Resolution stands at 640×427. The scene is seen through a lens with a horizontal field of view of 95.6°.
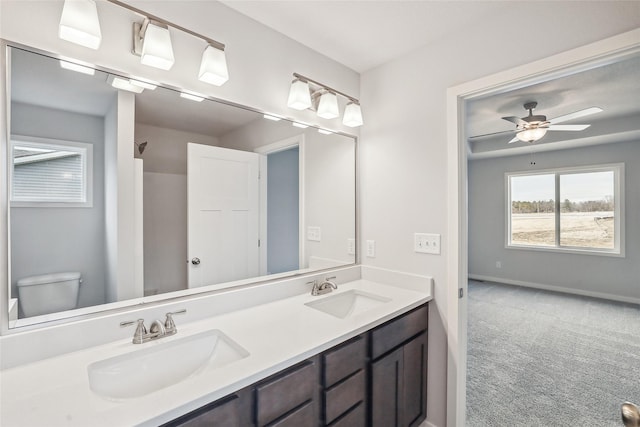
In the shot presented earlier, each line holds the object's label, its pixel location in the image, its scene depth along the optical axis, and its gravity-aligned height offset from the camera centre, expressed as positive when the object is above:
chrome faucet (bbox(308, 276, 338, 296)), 1.78 -0.46
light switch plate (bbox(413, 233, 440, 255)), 1.77 -0.19
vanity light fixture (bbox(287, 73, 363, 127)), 1.70 +0.71
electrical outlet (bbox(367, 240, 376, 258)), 2.11 -0.26
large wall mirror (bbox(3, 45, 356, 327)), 1.02 +0.09
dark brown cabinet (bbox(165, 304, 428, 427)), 0.91 -0.70
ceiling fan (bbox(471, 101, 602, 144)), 3.15 +0.98
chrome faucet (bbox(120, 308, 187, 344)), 1.12 -0.46
